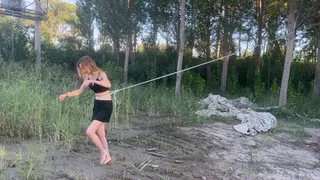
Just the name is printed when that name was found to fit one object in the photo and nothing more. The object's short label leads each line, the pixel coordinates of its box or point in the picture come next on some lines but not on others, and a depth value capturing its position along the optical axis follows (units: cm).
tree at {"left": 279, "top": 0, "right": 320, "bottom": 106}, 684
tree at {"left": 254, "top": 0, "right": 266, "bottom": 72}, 1090
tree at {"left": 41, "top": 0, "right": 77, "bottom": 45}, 2109
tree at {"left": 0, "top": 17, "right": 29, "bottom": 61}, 1135
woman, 294
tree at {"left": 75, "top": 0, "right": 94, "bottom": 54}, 1364
